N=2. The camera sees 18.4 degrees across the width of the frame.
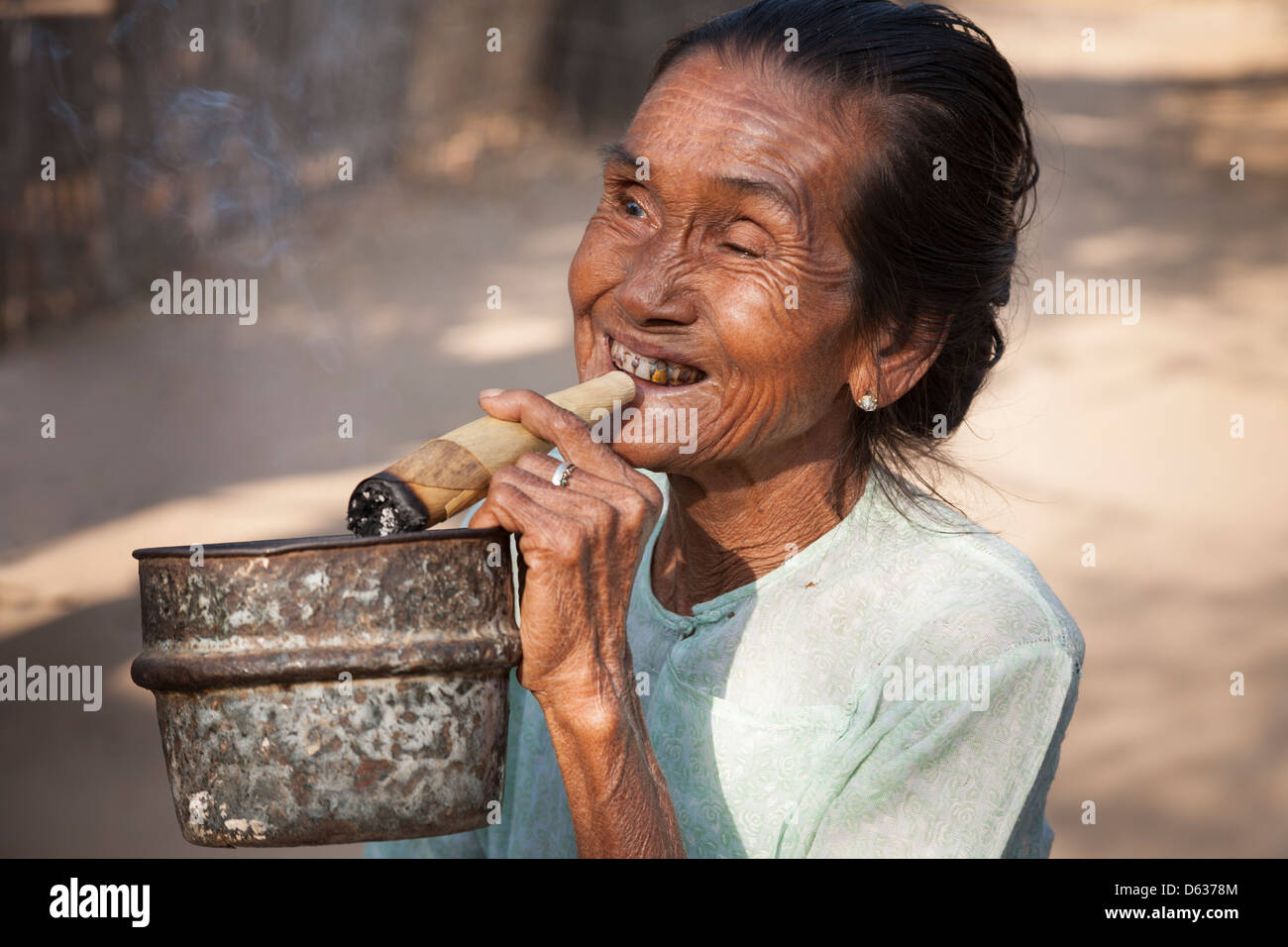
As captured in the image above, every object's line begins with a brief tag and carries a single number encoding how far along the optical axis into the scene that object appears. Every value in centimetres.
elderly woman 158
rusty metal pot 148
